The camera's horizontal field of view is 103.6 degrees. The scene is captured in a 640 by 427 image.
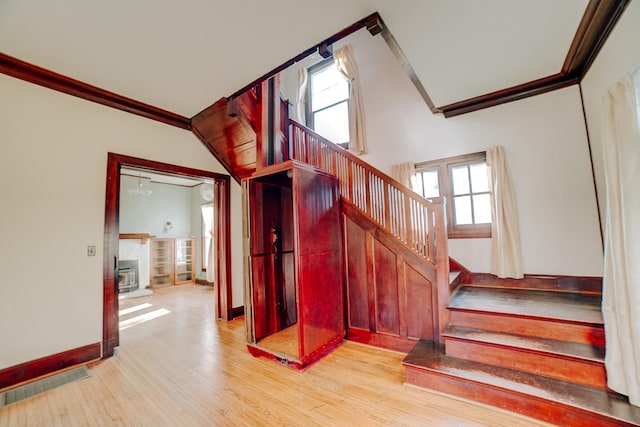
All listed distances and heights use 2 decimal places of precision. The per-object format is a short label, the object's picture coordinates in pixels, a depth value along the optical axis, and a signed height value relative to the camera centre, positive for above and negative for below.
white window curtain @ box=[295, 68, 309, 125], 5.75 +3.12
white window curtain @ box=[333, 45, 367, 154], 4.67 +2.46
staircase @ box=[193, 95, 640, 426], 1.82 -0.82
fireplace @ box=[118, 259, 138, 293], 6.76 -0.90
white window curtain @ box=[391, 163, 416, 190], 4.05 +0.92
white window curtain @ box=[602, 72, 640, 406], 1.59 -0.14
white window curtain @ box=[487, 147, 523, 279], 3.22 +0.01
